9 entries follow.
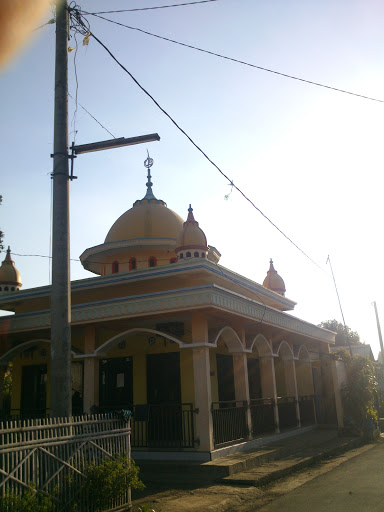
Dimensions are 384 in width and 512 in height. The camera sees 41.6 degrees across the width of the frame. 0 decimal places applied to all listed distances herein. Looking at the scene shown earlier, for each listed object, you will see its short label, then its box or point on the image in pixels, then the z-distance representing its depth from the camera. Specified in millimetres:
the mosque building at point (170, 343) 11172
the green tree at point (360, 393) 15516
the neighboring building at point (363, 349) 36562
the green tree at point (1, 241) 18578
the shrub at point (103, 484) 6316
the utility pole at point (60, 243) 6398
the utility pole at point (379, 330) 37753
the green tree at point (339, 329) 57119
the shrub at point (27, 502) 4969
